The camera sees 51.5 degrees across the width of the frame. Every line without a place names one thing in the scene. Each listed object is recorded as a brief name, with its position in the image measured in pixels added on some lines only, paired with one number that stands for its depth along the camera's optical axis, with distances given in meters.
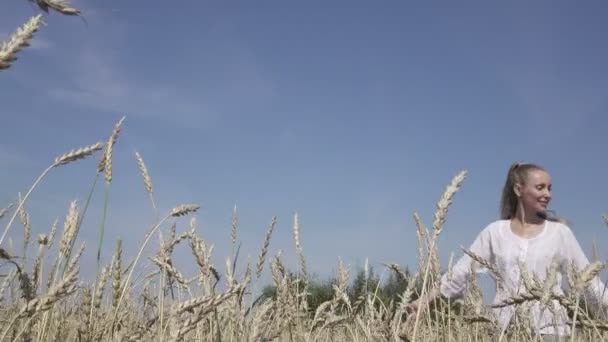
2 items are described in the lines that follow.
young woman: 5.31
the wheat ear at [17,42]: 1.06
